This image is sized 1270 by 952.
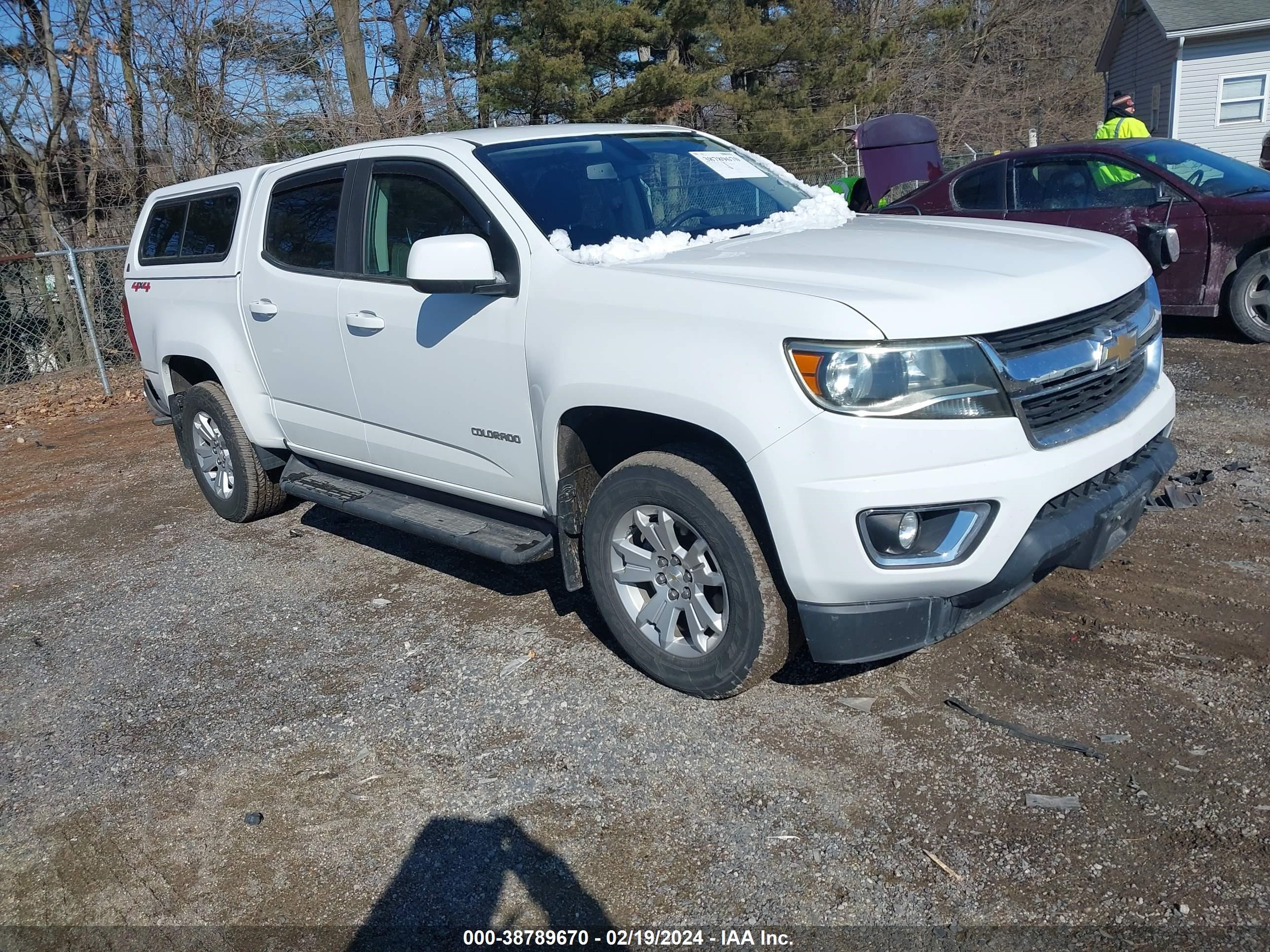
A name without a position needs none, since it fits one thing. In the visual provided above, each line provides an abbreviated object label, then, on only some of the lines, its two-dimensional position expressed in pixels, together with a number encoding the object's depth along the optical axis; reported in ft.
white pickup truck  9.69
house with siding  71.92
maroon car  24.99
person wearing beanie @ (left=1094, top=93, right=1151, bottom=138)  34.19
